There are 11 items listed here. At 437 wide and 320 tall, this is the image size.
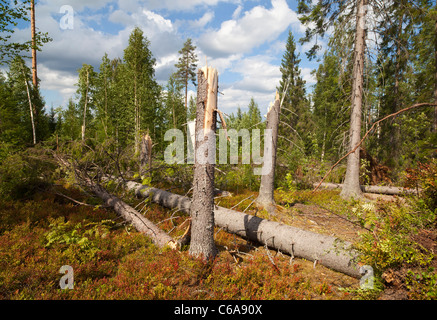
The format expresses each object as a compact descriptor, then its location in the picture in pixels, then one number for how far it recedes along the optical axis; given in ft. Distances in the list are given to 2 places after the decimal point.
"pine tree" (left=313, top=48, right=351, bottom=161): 83.25
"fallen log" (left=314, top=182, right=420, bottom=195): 38.58
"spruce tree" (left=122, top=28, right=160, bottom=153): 75.66
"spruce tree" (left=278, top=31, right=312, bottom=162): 96.07
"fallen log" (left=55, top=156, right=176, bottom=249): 17.78
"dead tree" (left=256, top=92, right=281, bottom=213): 27.30
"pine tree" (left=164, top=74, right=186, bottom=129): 89.35
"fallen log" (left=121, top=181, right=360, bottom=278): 15.49
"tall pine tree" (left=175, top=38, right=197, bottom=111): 99.19
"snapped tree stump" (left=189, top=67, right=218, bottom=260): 14.87
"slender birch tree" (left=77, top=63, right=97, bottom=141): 80.02
